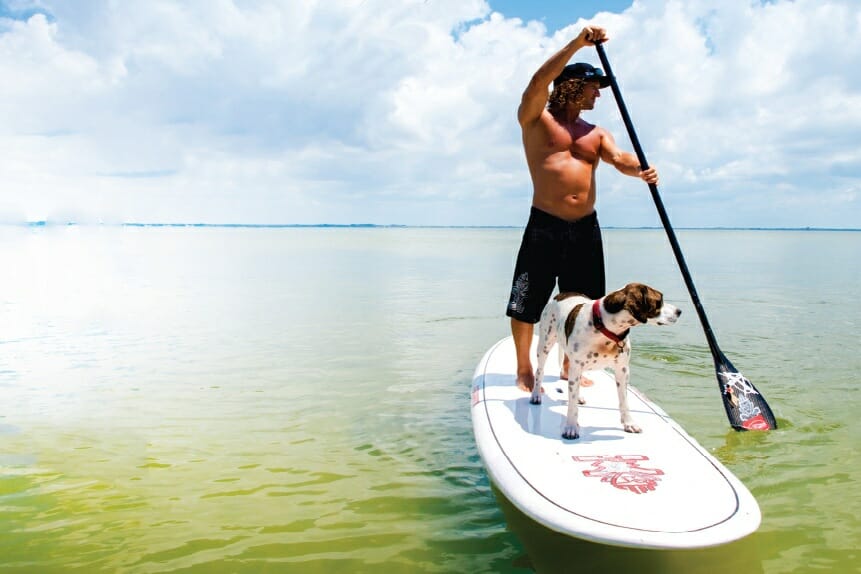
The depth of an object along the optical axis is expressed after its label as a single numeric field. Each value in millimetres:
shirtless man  5797
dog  4539
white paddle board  3584
